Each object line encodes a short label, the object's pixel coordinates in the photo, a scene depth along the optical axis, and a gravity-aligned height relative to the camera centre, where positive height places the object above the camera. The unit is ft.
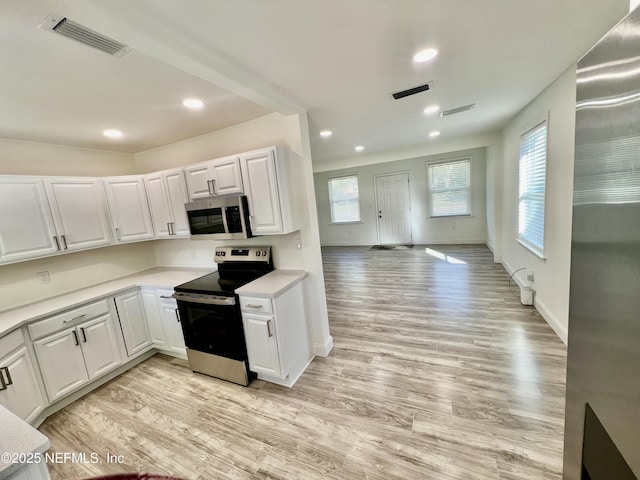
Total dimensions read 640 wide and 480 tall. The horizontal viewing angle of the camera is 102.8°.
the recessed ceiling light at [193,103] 6.70 +3.03
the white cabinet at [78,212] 8.26 +0.59
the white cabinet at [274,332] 7.17 -3.57
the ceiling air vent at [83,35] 3.70 +3.00
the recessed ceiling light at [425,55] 5.78 +3.14
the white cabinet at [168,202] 9.13 +0.65
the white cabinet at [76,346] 7.13 -3.52
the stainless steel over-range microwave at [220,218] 7.96 -0.12
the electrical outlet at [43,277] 8.47 -1.46
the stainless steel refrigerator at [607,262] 1.86 -0.75
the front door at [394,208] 24.53 -1.21
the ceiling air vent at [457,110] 10.19 +3.22
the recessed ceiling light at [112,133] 8.36 +3.08
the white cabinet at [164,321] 8.96 -3.59
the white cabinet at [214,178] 7.95 +1.18
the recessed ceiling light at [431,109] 9.86 +3.23
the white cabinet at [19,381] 6.02 -3.55
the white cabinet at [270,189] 7.45 +0.58
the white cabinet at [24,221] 7.23 +0.40
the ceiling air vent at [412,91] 7.70 +3.16
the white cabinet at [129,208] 9.66 +0.59
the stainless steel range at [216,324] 7.52 -3.34
